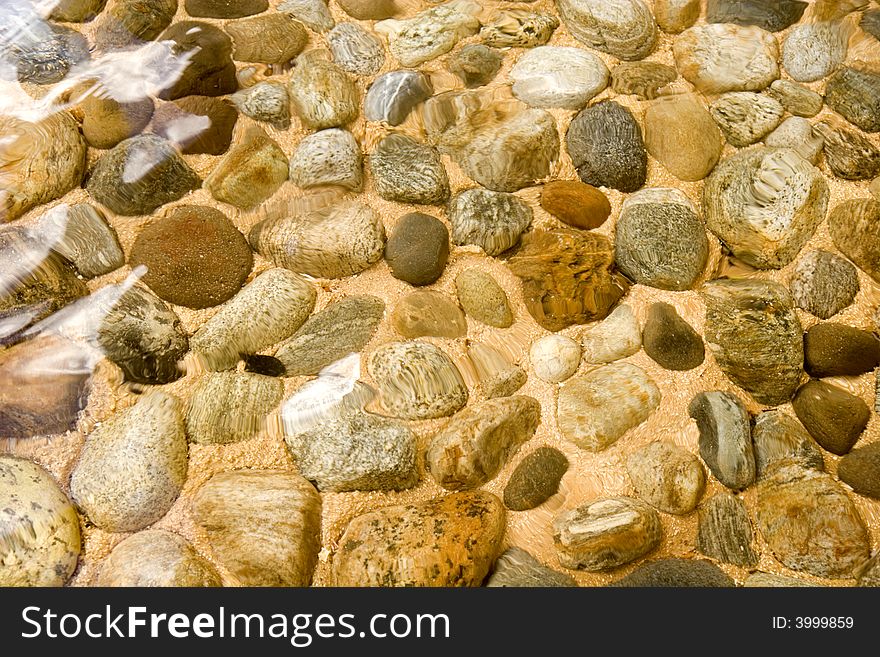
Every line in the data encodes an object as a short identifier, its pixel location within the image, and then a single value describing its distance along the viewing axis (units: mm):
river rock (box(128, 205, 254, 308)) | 595
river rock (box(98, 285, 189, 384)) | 579
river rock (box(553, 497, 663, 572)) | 563
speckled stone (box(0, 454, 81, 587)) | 534
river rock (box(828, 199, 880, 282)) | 627
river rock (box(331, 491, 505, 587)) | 546
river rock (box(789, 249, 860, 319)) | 619
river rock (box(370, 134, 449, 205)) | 620
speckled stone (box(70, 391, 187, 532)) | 555
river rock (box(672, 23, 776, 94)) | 655
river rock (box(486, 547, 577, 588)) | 556
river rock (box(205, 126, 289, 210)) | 615
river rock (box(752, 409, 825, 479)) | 591
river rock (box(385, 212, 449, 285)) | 606
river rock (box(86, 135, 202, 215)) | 601
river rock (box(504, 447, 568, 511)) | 576
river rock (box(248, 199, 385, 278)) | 604
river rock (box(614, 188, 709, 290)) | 616
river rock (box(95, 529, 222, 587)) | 542
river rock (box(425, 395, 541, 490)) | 575
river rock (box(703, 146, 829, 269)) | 623
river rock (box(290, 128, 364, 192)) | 618
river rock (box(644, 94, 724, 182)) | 638
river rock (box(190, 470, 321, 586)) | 551
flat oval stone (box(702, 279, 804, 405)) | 602
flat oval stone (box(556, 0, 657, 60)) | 657
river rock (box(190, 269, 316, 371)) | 588
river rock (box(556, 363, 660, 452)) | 589
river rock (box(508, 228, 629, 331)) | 608
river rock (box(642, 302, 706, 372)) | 603
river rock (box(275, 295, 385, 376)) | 591
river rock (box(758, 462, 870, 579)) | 572
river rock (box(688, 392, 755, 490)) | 584
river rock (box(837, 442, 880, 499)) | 589
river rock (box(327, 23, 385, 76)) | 646
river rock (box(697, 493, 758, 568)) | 575
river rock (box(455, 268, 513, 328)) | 605
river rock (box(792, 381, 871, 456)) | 596
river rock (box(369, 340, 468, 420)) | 583
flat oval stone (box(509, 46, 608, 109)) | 644
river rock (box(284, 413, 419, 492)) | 570
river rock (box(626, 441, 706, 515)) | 577
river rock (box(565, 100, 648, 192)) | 631
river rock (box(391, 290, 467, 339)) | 599
